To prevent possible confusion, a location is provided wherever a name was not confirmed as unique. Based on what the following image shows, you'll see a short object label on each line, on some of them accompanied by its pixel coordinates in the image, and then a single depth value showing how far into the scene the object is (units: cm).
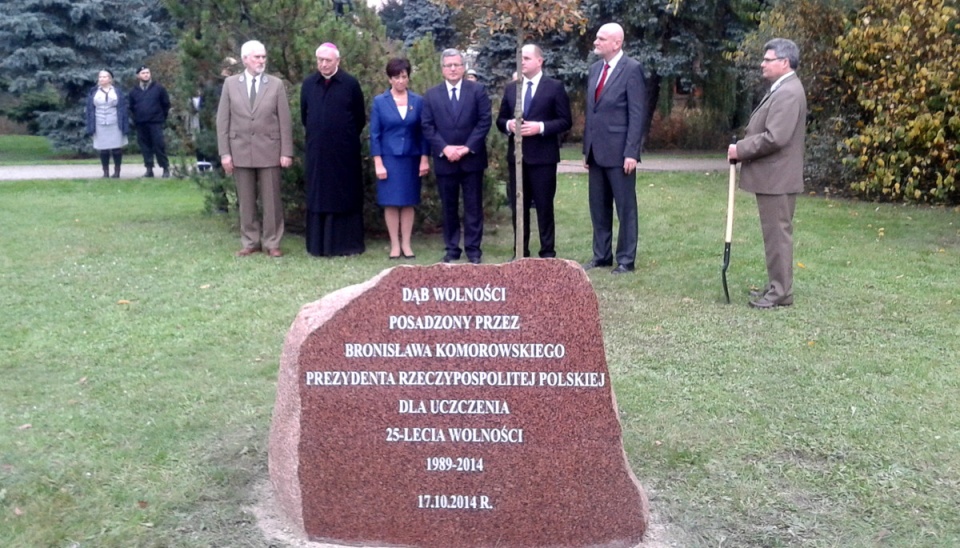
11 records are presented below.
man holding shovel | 720
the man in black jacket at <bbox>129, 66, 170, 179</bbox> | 1794
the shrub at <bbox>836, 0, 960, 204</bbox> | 1327
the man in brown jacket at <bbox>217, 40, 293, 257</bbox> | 950
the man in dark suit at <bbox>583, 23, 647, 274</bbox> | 866
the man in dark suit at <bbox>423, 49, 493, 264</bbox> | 909
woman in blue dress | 939
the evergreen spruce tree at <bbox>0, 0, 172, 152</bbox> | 2559
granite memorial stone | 400
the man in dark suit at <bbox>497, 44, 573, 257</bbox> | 909
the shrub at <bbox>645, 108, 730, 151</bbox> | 2762
